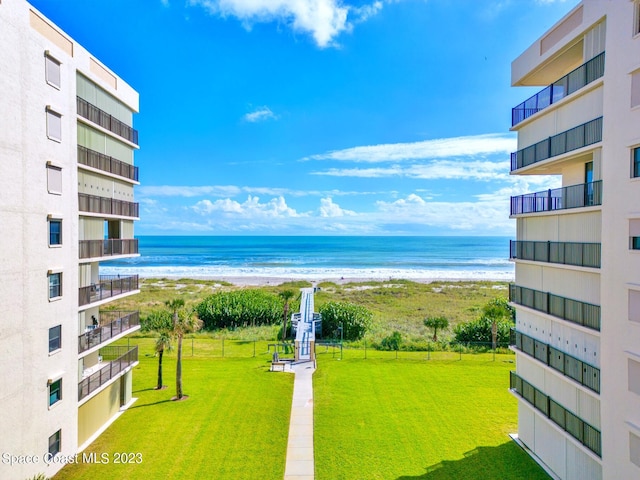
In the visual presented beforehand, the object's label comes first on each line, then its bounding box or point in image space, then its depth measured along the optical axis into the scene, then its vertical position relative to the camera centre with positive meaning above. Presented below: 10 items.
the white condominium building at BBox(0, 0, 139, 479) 12.45 -0.01
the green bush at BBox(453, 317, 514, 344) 33.62 -7.74
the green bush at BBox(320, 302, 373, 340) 37.41 -7.64
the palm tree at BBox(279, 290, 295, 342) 34.17 -5.16
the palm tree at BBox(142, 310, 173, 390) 21.83 -5.56
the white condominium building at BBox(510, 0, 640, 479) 11.20 -0.36
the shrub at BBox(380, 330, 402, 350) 32.59 -8.35
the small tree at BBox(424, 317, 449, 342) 34.41 -7.22
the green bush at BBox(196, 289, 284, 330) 40.69 -7.35
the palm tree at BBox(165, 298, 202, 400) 21.41 -4.68
